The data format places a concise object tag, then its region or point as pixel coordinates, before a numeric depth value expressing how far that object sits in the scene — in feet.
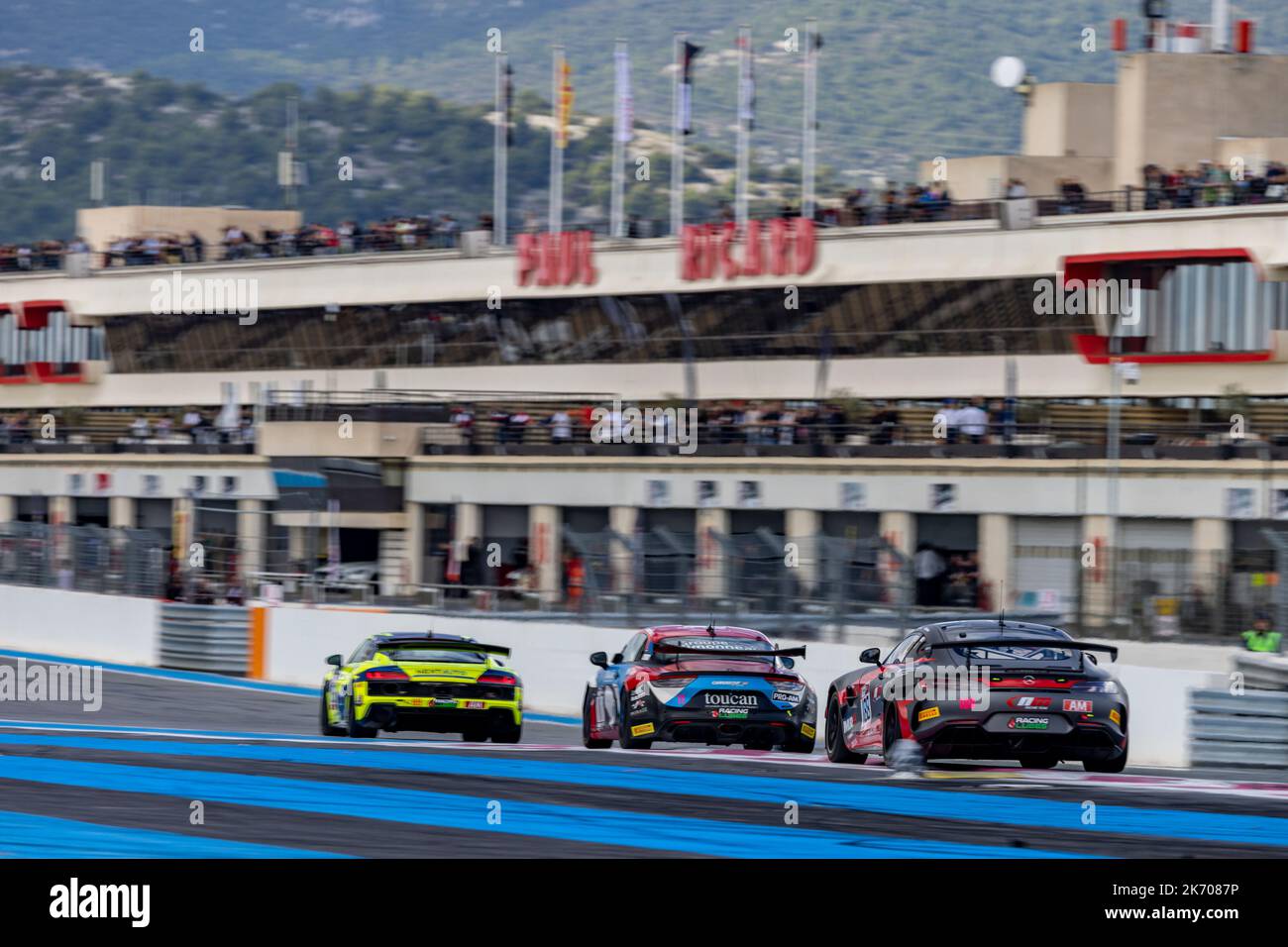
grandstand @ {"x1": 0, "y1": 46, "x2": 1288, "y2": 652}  123.03
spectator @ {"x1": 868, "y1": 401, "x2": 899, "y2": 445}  139.13
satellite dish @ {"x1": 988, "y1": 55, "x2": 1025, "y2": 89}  170.30
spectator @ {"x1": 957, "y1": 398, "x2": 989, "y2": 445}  134.72
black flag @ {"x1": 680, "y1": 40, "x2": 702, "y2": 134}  167.32
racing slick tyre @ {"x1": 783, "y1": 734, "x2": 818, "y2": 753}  62.03
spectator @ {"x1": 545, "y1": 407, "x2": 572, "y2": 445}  156.35
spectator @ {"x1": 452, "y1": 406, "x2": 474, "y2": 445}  163.65
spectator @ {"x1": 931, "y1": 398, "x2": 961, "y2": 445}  135.95
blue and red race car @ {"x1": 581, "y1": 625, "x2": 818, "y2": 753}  60.59
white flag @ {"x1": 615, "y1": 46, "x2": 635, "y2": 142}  168.96
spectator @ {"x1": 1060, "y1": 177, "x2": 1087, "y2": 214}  147.23
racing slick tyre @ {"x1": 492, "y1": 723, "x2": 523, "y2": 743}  65.77
